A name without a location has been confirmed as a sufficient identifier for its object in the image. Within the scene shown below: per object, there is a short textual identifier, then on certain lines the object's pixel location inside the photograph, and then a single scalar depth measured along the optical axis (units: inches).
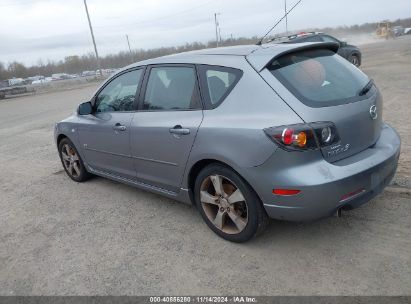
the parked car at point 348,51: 518.5
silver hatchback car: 117.6
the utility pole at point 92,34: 1574.8
